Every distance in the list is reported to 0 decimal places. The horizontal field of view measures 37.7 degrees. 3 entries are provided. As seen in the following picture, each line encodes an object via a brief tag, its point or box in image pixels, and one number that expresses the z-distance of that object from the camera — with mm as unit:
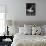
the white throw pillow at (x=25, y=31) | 2500
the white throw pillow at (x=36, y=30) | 2459
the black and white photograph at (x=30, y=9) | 2763
